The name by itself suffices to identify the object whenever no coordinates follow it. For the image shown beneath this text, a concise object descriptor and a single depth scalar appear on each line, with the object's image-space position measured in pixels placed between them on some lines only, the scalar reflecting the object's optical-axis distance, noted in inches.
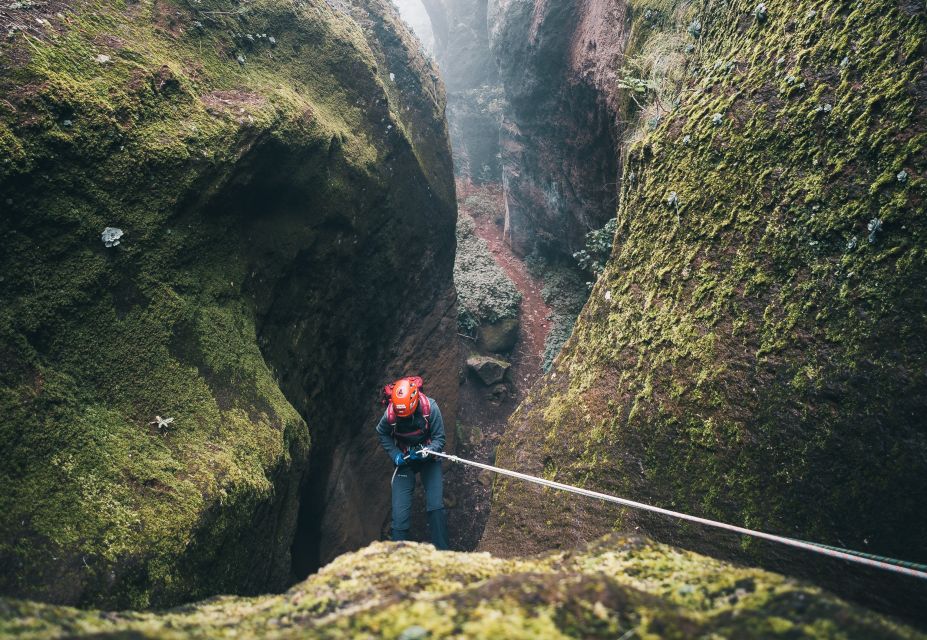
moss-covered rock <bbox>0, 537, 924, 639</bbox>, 63.7
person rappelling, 270.7
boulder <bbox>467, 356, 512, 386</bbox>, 562.3
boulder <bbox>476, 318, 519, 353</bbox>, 638.5
